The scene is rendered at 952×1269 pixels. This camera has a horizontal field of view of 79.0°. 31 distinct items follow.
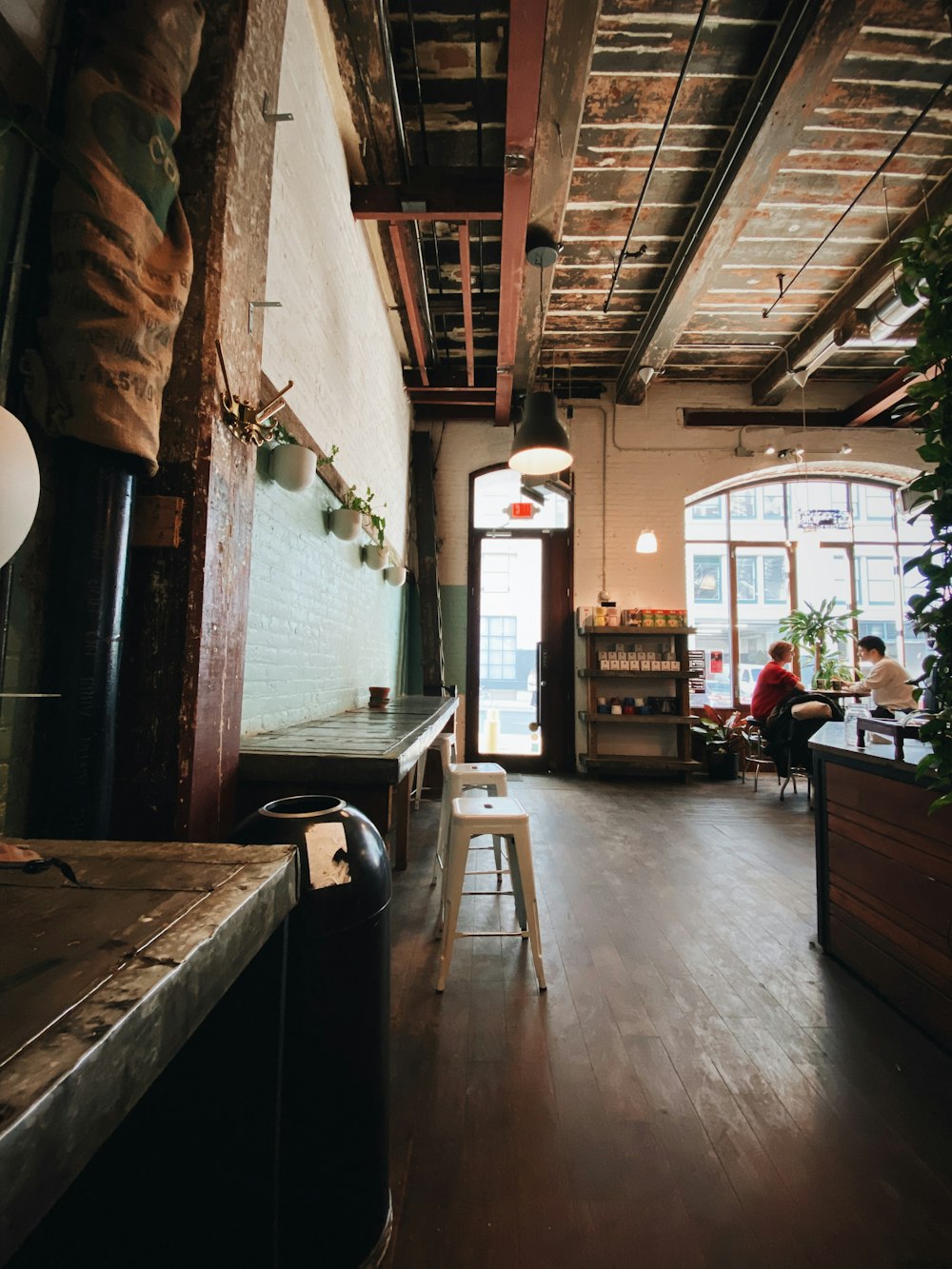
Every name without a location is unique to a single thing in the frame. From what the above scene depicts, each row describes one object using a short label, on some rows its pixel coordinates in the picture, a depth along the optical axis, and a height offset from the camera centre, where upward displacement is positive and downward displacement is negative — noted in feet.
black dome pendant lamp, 14.14 +5.92
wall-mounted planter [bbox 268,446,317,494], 7.10 +2.50
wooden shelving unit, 20.59 -1.42
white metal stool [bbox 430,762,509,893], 9.12 -1.74
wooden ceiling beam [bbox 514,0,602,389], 8.66 +10.01
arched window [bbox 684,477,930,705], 25.81 +5.47
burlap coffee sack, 3.95 +2.97
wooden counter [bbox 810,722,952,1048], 6.05 -2.37
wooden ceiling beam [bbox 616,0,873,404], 9.16 +10.32
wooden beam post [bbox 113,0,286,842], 4.84 +1.22
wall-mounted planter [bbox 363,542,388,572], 13.30 +2.62
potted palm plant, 23.85 +1.95
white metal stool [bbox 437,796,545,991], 6.70 -2.16
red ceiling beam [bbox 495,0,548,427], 7.59 +8.65
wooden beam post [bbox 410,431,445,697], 20.72 +3.94
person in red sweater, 18.65 -0.33
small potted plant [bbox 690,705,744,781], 21.25 -2.61
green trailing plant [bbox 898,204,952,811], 5.07 +1.98
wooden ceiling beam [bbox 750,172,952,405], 14.42 +11.31
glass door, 22.12 +1.47
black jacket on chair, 16.96 -1.68
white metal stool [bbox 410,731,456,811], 11.64 -1.69
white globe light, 2.57 +0.82
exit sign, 22.61 +6.34
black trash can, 3.48 -2.44
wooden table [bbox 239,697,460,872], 5.48 -0.97
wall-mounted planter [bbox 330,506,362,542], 10.14 +2.55
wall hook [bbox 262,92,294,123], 6.20 +6.02
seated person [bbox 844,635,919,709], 17.11 -0.08
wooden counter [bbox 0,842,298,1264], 1.28 -0.95
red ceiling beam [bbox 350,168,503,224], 11.14 +9.40
